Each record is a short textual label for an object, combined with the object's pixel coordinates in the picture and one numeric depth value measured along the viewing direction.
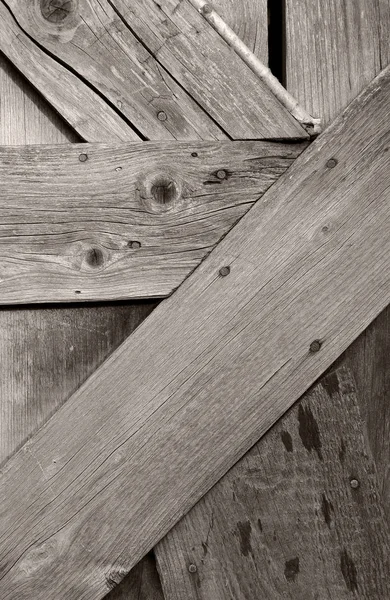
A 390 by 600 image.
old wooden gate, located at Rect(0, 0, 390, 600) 1.13
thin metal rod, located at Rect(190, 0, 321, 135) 1.14
